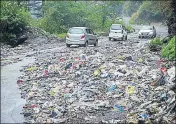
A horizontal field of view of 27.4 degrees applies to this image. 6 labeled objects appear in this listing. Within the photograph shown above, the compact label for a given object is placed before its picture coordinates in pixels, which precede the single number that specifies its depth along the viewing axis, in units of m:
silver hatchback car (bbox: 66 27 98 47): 26.69
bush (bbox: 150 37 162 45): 25.04
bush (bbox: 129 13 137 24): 89.05
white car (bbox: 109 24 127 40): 35.75
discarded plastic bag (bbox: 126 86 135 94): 11.77
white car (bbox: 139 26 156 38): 40.88
